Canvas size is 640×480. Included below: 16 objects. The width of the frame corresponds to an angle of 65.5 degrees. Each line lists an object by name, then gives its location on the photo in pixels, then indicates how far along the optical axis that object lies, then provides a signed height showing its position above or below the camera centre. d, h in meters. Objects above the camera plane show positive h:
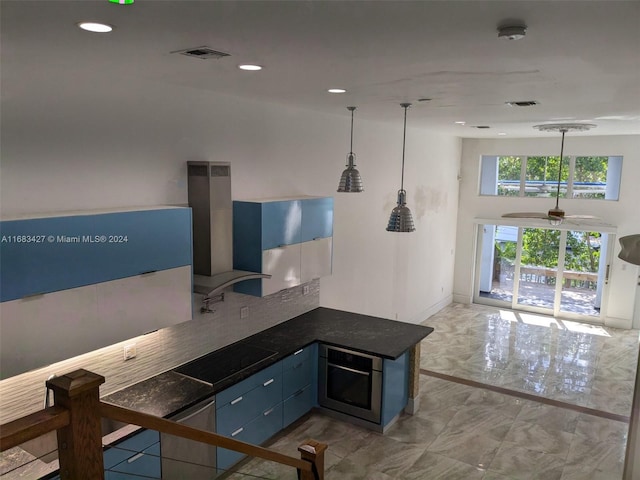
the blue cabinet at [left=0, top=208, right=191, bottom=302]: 2.76 -0.50
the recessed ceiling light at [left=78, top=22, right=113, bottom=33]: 2.25 +0.65
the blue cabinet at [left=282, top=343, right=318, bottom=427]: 4.98 -2.16
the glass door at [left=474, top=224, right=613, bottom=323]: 9.83 -1.85
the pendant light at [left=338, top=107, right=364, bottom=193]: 5.12 -0.07
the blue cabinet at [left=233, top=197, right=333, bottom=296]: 4.65 -0.66
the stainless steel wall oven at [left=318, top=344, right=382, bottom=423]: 5.10 -2.17
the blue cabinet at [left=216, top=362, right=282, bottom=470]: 4.21 -2.12
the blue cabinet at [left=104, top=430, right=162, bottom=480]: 3.24 -1.96
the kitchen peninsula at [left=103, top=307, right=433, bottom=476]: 3.98 -1.75
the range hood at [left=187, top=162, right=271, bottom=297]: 4.23 -0.43
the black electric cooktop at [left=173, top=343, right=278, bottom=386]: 4.31 -1.75
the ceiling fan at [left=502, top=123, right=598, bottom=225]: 6.48 +0.69
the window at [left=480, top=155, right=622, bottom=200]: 9.48 +0.06
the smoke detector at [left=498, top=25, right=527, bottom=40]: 2.14 +0.63
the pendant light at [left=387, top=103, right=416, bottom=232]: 4.84 -0.43
